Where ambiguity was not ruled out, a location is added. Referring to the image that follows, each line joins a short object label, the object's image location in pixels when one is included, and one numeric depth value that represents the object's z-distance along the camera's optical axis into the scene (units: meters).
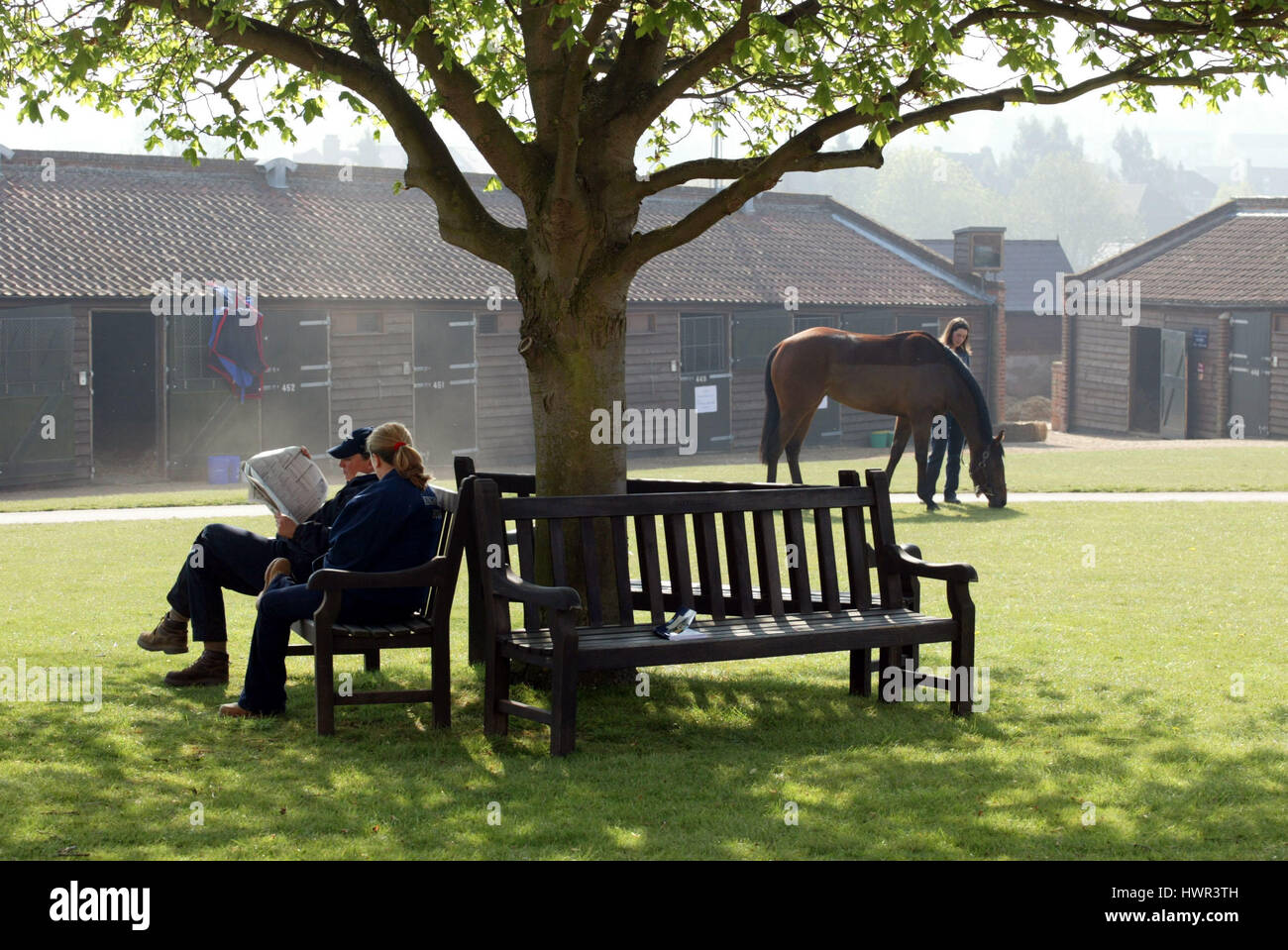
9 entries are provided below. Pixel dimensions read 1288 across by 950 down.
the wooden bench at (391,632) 6.38
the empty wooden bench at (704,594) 6.10
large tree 7.08
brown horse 16.66
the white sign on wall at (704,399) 30.64
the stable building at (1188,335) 32.91
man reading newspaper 7.21
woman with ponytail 6.61
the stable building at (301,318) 23.58
